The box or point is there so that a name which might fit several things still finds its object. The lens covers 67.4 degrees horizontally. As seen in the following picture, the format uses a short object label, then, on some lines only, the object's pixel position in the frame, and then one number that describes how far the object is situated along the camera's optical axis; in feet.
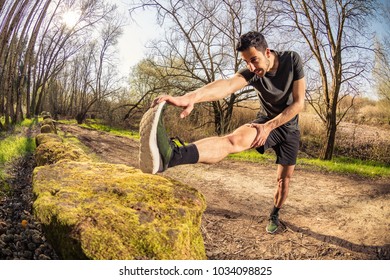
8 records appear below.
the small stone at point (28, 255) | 4.53
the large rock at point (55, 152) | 6.95
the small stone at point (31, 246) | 4.58
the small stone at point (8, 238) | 4.67
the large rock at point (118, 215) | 3.53
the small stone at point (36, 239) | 4.66
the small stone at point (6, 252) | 4.54
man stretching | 4.44
